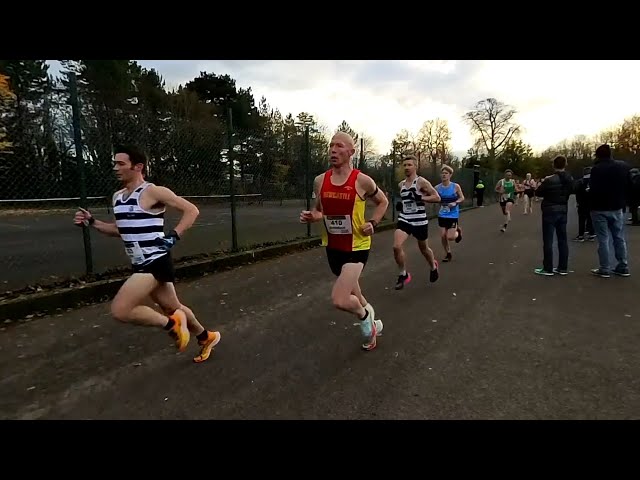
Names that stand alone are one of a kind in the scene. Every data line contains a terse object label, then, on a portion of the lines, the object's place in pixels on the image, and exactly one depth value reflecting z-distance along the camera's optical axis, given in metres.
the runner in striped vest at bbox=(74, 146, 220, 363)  3.22
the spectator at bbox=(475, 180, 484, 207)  28.41
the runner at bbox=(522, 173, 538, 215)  19.54
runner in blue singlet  7.98
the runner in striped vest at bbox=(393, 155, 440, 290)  6.30
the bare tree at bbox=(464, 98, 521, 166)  65.69
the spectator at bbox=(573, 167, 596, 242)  10.87
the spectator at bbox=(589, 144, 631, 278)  6.57
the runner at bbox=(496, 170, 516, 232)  14.11
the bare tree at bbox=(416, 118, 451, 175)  59.03
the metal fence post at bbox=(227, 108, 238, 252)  8.34
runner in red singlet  3.73
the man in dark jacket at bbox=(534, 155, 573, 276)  6.84
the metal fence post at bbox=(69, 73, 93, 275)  5.78
